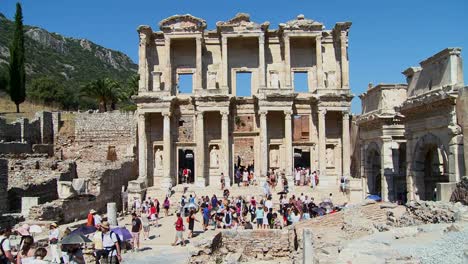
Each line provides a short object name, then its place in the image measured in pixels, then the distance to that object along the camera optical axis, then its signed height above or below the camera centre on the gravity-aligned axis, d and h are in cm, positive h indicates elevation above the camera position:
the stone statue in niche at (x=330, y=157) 3250 -34
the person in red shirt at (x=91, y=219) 1709 -222
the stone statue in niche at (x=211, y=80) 3269 +488
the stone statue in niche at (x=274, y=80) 3222 +476
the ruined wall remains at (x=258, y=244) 1831 -340
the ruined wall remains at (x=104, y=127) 4269 +243
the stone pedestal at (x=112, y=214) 2027 -242
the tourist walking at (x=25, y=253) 977 -195
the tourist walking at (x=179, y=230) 1766 -274
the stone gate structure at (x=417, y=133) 2022 +88
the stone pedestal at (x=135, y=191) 2826 -208
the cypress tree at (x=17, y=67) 5035 +915
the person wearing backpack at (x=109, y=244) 1321 -236
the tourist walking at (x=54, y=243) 1398 -247
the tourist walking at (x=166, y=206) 2455 -257
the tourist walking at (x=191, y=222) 1905 -264
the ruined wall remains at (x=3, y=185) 2119 -122
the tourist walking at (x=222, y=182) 3017 -176
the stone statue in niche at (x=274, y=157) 3281 -29
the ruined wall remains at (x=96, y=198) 2097 -211
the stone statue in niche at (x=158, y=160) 3300 -38
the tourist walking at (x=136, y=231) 1698 -264
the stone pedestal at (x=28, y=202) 2197 -205
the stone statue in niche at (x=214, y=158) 3262 -29
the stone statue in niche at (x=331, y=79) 3228 +476
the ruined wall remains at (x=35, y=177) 2535 -125
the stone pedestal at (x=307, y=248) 1210 -239
